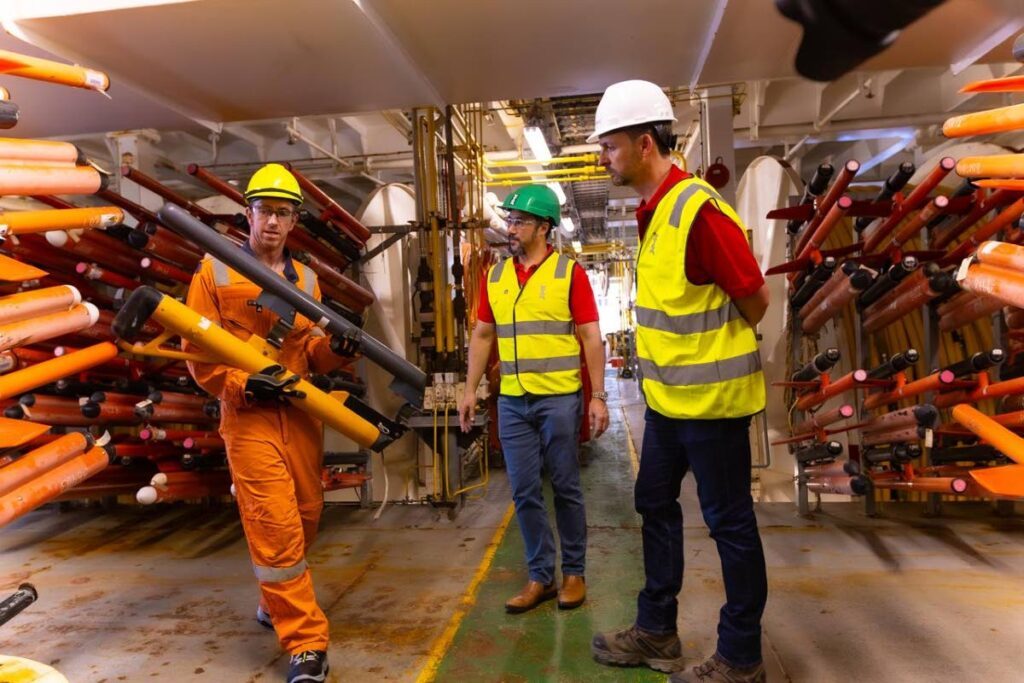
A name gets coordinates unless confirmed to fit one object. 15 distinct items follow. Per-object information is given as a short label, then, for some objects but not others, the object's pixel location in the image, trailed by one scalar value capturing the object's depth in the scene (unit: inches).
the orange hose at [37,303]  67.7
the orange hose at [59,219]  75.8
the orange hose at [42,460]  76.2
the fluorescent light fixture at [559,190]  330.3
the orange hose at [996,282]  58.4
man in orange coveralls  91.8
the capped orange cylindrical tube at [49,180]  61.1
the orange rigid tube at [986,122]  55.2
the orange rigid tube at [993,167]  59.2
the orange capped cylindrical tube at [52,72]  60.9
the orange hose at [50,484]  74.4
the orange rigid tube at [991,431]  78.2
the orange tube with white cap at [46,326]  67.4
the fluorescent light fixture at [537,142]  239.1
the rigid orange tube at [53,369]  90.0
